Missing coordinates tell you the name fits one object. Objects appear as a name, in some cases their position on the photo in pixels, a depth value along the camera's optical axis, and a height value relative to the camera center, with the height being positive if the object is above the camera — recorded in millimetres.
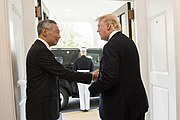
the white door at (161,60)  2102 -67
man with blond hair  1787 -231
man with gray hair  1719 -194
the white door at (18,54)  1708 +24
